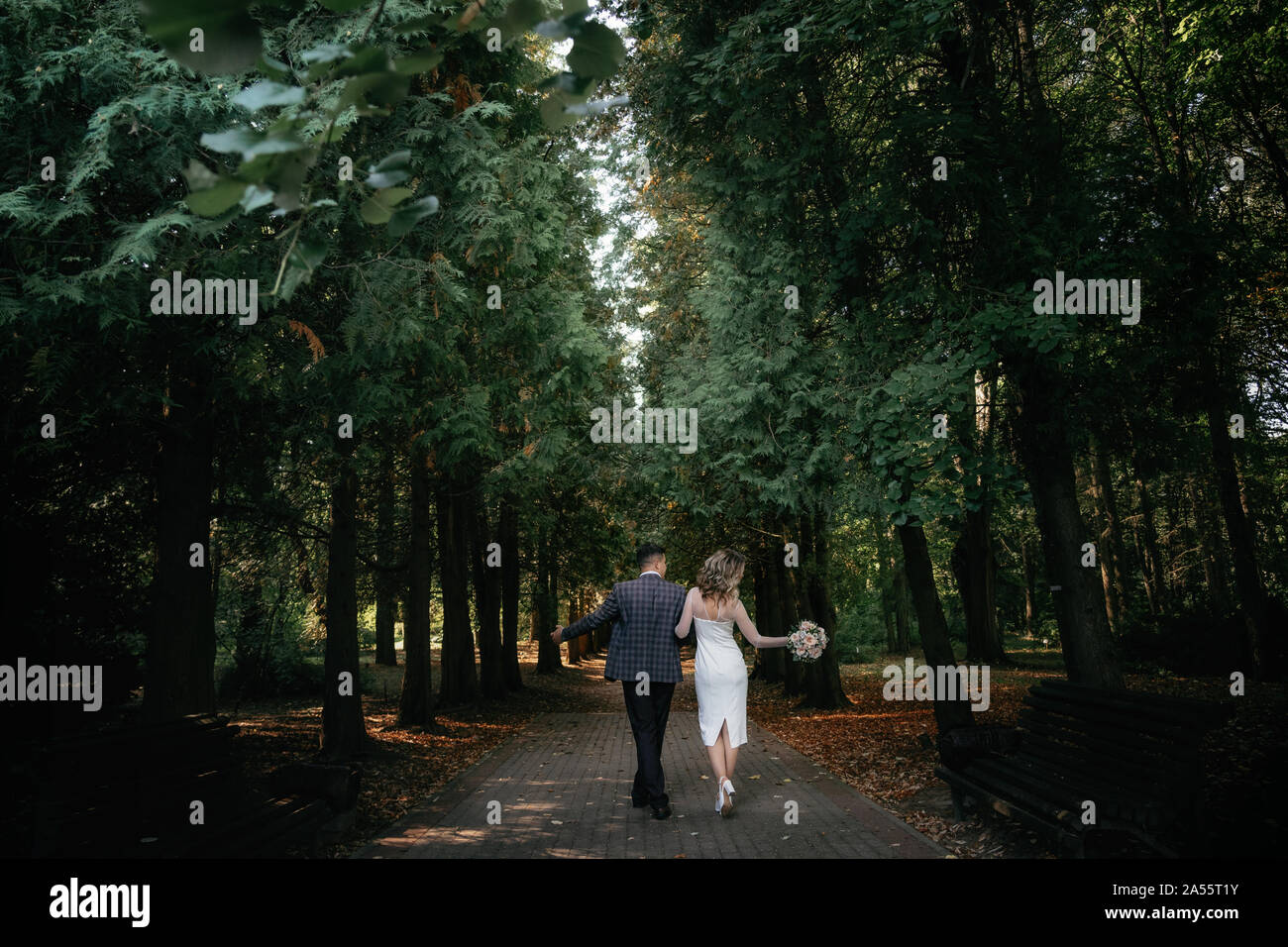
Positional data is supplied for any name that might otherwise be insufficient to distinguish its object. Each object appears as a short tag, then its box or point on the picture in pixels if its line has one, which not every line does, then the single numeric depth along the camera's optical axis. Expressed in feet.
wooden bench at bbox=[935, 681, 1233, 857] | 16.60
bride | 23.63
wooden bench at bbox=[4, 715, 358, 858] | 15.60
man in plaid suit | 23.53
